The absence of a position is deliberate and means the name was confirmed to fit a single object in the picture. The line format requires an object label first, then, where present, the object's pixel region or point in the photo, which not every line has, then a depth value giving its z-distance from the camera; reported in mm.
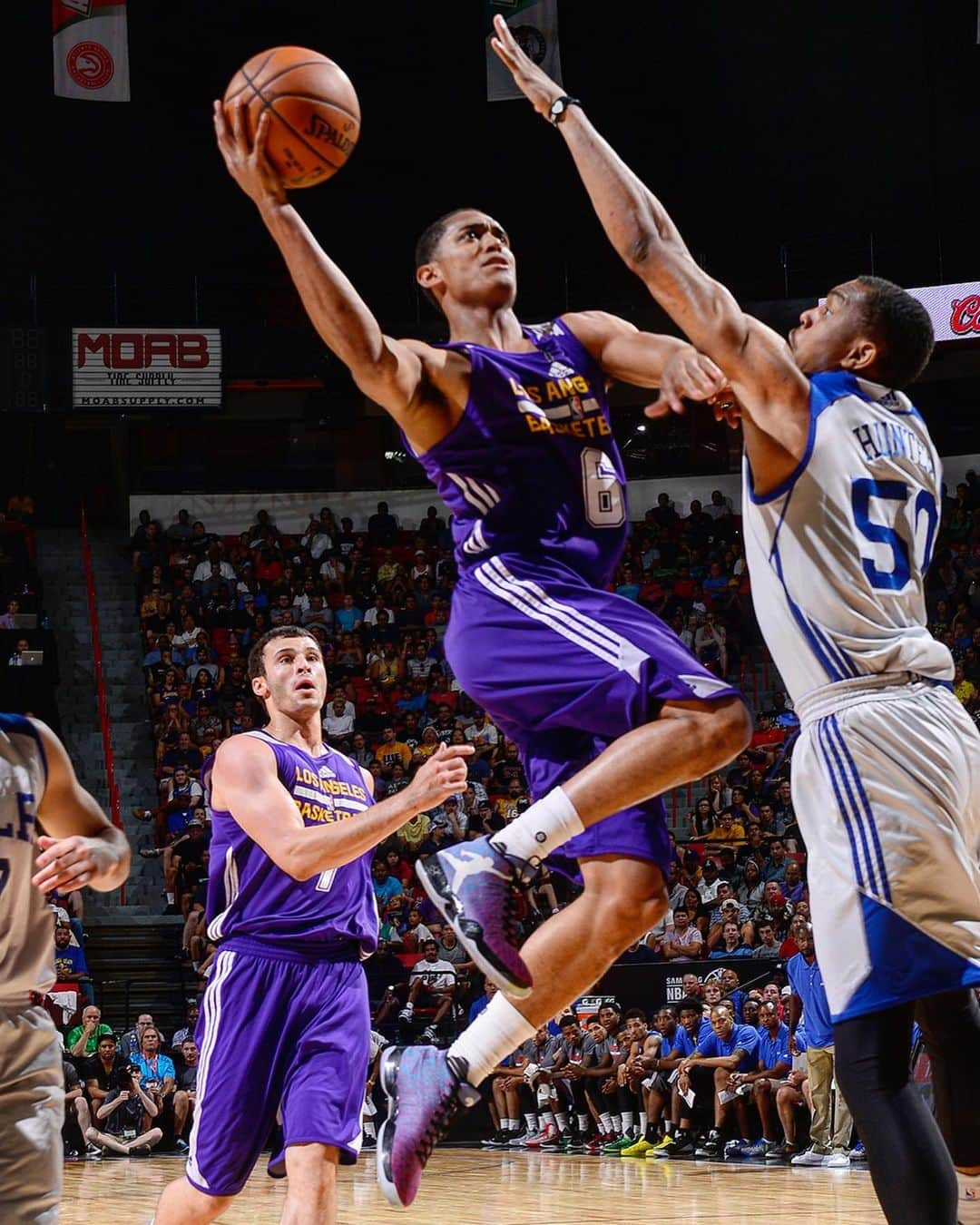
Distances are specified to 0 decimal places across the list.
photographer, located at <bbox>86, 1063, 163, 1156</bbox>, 13945
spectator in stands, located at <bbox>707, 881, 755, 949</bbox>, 14203
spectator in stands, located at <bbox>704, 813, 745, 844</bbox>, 16688
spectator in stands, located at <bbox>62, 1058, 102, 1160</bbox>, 13773
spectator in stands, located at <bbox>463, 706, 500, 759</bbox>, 19708
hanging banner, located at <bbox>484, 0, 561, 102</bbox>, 21672
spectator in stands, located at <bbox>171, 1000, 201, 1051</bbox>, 14509
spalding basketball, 4375
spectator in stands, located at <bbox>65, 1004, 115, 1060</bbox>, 14070
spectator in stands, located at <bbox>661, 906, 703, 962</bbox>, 14219
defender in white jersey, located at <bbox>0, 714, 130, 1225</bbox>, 3580
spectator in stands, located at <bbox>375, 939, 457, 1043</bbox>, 14234
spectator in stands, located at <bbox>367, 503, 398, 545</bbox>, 24984
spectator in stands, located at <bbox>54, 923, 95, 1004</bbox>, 15133
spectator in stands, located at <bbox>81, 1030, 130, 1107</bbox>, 13961
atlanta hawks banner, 21641
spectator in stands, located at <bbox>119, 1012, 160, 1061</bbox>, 14109
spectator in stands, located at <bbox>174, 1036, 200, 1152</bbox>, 13992
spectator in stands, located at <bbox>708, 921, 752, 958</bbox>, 14109
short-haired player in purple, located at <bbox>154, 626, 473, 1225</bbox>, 5168
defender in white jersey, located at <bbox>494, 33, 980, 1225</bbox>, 3420
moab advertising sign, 23156
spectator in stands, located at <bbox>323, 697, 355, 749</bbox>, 19984
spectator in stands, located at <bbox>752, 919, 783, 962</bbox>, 13859
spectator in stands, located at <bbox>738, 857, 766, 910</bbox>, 15188
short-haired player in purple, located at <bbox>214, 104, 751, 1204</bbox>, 4027
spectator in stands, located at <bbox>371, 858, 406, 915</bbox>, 16062
